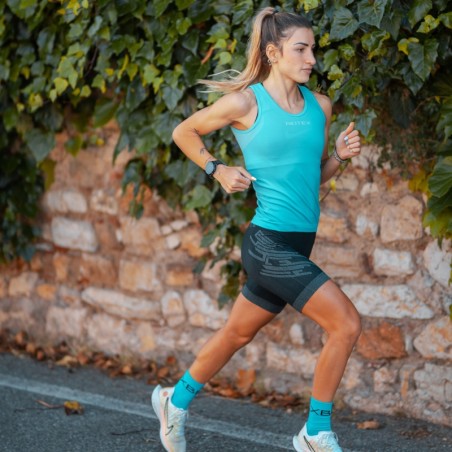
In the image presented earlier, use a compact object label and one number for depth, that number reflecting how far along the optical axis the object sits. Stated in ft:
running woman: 18.59
